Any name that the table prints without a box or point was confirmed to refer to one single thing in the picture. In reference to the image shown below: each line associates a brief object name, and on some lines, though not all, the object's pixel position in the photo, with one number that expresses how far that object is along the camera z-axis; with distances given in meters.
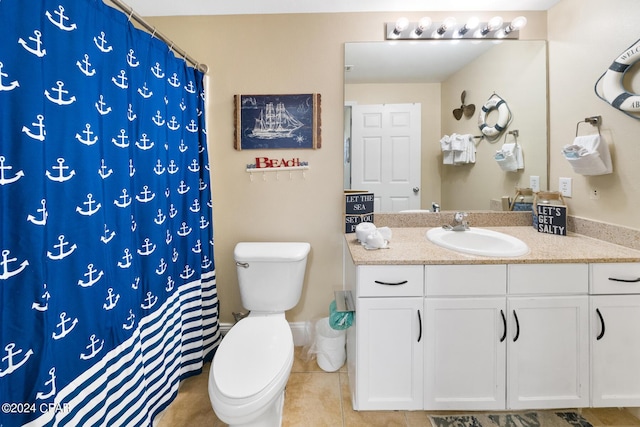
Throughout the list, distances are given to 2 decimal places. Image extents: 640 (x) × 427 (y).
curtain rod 1.20
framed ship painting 2.00
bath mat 1.47
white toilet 1.14
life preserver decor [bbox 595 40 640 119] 1.39
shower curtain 0.83
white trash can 1.88
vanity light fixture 1.91
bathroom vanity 1.39
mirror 1.97
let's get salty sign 1.75
